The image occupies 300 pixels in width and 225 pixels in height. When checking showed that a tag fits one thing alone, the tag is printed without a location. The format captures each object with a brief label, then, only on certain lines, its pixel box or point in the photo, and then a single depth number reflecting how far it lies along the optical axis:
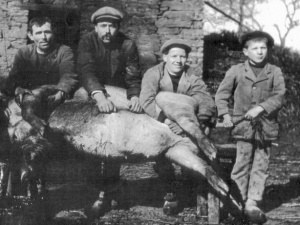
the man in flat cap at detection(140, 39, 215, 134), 4.32
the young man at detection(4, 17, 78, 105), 4.71
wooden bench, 4.07
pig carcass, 4.16
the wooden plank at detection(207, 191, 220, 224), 4.07
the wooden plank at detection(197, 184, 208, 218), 4.26
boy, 4.32
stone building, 6.38
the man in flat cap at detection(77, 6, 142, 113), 4.67
